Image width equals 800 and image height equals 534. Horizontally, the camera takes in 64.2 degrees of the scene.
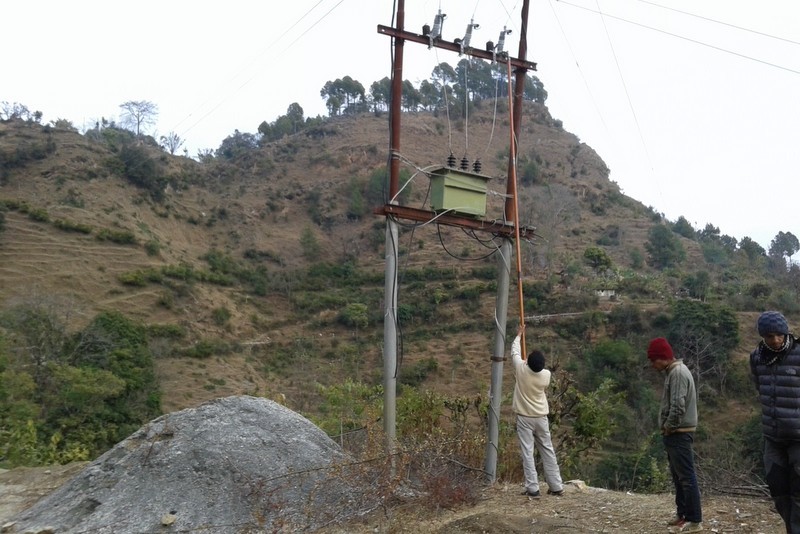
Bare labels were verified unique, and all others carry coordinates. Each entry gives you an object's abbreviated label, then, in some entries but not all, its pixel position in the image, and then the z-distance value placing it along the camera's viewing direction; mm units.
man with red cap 4789
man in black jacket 4023
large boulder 5812
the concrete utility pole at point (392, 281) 6965
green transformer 7207
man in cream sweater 6414
